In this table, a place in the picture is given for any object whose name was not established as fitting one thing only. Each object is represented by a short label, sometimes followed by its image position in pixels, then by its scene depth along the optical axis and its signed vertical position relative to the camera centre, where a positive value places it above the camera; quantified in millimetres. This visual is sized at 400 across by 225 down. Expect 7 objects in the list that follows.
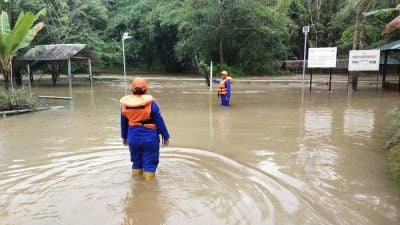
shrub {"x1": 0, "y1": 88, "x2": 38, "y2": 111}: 13906 -1482
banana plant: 13766 +669
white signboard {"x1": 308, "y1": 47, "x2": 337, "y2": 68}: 19453 +8
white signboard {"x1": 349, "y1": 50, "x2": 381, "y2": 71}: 19547 -104
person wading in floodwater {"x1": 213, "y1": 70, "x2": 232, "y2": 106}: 14219 -1061
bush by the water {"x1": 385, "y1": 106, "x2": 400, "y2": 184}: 6170 -1664
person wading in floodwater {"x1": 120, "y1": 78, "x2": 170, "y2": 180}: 5789 -961
